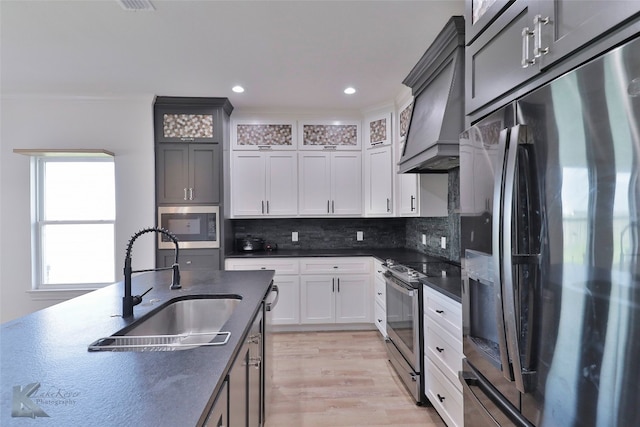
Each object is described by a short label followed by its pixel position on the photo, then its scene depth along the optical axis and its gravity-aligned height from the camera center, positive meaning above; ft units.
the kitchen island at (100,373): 2.23 -1.46
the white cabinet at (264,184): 12.50 +1.34
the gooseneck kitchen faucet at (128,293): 4.32 -1.12
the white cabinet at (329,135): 12.67 +3.43
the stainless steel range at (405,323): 7.14 -2.88
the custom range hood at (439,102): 6.49 +2.68
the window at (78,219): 11.51 -0.08
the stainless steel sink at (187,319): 4.50 -1.76
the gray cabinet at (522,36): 2.43 +1.80
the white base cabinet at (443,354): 5.62 -2.87
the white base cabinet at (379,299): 10.23 -3.05
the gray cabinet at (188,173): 11.52 +1.68
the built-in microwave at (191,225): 11.48 -0.33
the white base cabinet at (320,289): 11.71 -2.91
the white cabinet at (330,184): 12.68 +1.34
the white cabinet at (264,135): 12.51 +3.41
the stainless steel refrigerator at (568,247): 2.13 -0.29
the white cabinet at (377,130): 11.86 +3.50
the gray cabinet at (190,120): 11.46 +3.73
